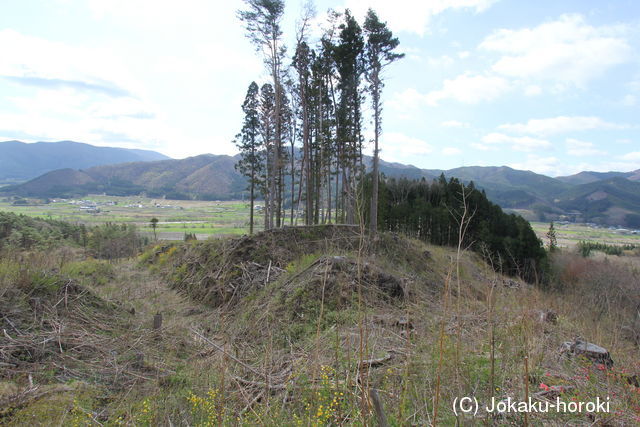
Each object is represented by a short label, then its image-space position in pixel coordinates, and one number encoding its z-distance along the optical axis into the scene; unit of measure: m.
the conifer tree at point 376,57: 14.51
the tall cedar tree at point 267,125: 20.00
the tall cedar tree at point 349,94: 15.70
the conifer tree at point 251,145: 21.17
